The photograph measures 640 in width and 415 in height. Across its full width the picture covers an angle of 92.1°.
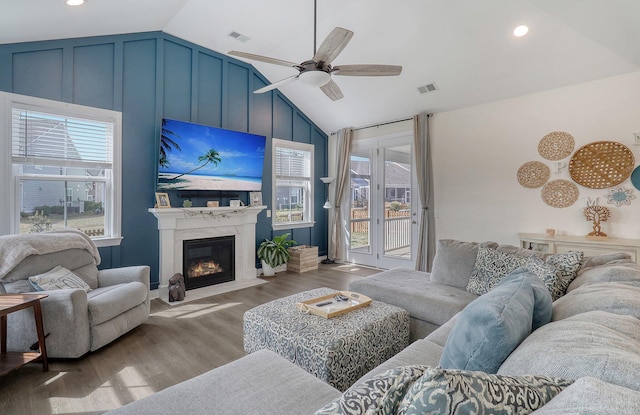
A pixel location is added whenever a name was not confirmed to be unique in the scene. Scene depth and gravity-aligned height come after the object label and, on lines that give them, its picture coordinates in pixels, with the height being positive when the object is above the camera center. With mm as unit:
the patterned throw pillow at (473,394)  654 -422
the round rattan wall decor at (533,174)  4232 +456
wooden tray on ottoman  2326 -793
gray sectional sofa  675 -443
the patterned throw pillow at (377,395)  739 -470
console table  3474 -455
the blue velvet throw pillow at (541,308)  1384 -458
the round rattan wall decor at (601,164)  3699 +525
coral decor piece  3799 -118
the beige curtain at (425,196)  5207 +177
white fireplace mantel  4238 -374
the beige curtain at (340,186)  6301 +423
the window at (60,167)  3289 +450
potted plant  5330 -841
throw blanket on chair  2678 -364
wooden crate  5713 -992
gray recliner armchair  2486 -811
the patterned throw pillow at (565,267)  2096 -429
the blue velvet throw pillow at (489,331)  1102 -468
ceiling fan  2516 +1277
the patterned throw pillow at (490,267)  2580 -527
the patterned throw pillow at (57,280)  2713 -676
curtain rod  5445 +1572
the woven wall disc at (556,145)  4051 +820
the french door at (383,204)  5637 +43
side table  2172 -949
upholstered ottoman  1899 -888
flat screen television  4219 +723
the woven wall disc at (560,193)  4039 +179
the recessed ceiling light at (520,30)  3462 +1999
